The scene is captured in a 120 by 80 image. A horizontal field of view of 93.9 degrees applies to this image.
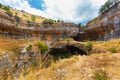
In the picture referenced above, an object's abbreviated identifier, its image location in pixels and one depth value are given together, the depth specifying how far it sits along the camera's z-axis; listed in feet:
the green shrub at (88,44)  30.65
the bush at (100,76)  5.33
